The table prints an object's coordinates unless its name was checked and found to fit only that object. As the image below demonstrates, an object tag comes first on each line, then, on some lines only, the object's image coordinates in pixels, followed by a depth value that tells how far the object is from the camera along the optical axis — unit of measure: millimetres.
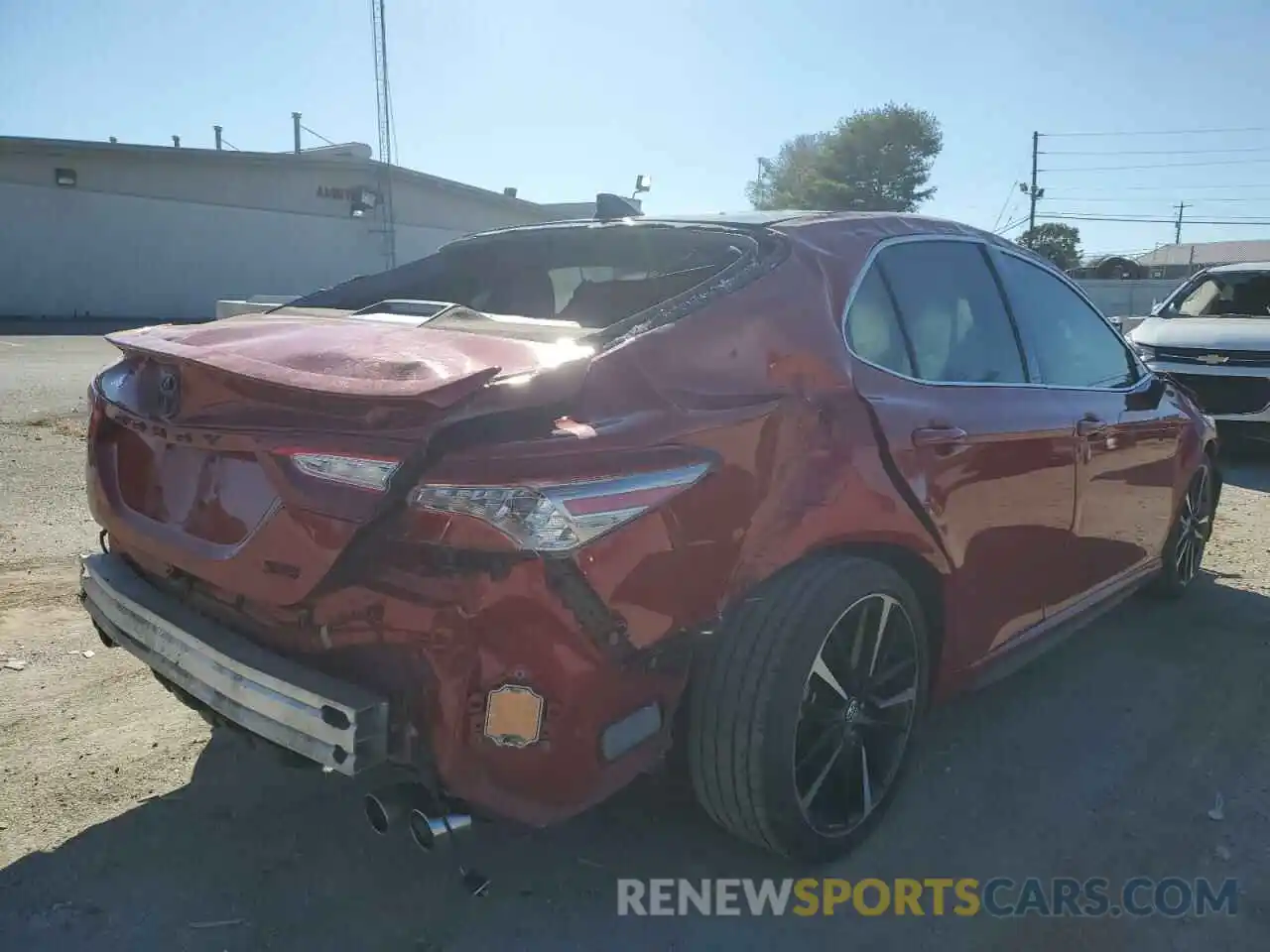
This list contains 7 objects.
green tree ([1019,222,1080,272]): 48906
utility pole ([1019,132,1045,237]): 48312
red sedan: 2000
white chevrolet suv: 8109
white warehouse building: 27141
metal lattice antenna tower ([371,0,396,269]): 31344
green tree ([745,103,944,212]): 48938
